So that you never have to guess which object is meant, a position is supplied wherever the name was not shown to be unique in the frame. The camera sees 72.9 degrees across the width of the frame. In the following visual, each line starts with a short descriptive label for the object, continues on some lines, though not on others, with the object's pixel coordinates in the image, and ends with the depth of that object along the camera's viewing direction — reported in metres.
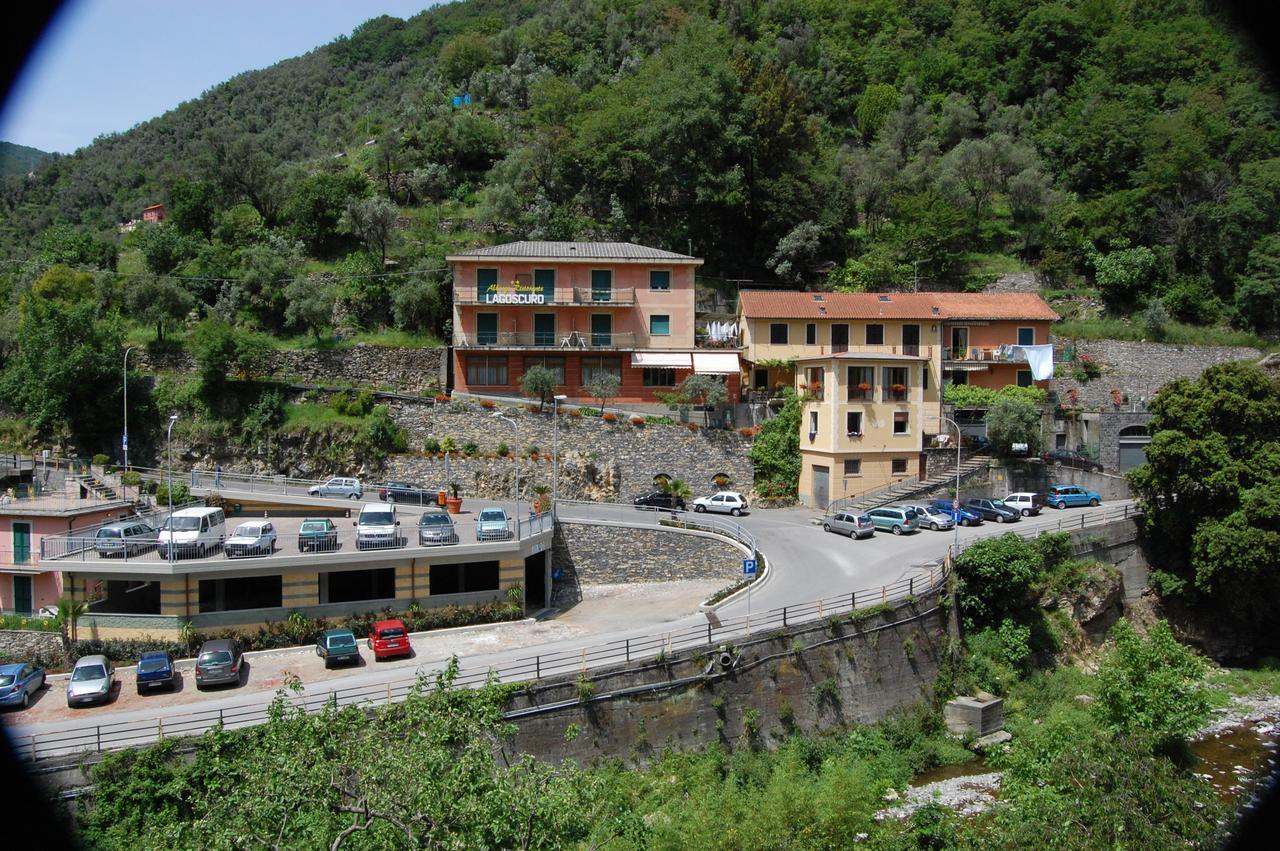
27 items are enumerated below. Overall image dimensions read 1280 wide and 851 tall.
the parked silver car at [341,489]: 36.59
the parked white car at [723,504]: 37.88
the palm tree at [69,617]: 25.31
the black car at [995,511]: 36.88
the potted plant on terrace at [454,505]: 35.59
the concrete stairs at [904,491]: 38.38
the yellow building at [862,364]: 39.50
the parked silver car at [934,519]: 36.09
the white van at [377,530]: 28.14
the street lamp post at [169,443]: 39.16
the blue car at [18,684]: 21.30
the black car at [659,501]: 37.75
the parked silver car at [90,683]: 21.52
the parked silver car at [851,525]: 34.50
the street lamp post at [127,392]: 40.86
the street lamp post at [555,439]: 35.03
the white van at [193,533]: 26.25
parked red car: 25.14
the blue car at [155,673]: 22.50
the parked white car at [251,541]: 26.73
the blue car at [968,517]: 36.67
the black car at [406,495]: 36.75
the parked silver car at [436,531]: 28.88
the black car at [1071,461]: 41.28
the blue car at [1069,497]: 39.62
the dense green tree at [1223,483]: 32.56
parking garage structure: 25.91
